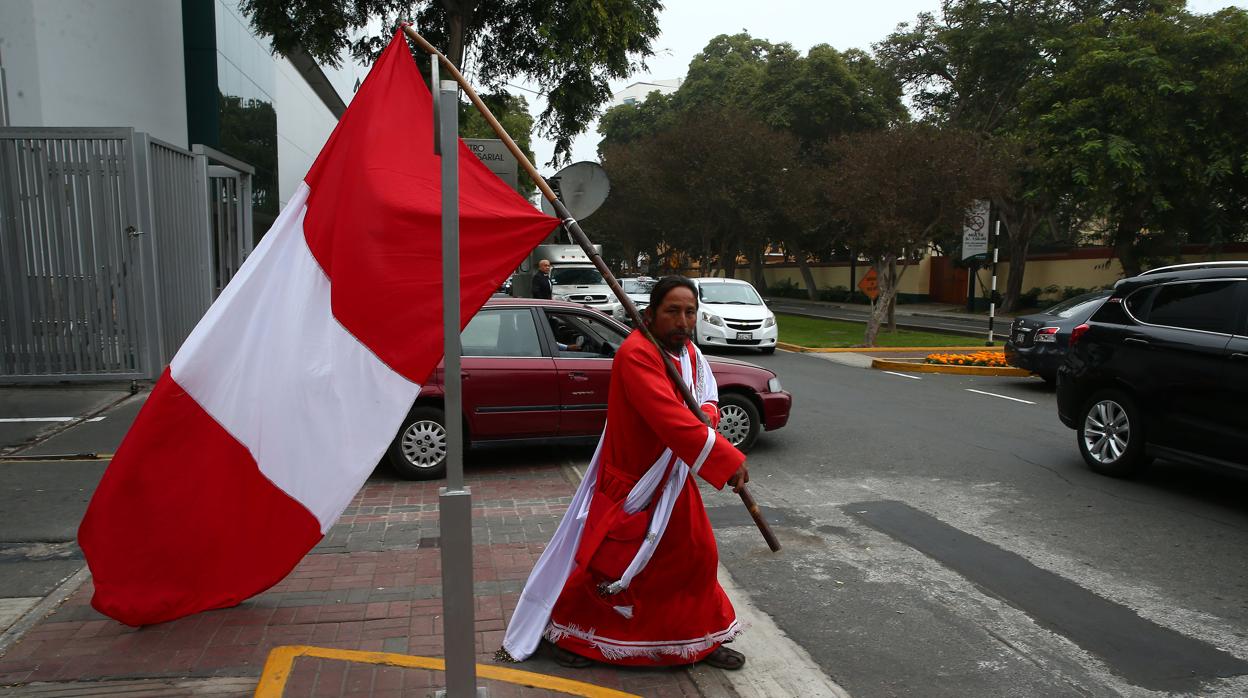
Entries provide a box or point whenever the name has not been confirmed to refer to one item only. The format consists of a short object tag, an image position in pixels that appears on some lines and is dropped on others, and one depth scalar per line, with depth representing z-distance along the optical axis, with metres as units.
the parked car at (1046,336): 12.61
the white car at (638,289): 21.64
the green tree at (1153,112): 23.80
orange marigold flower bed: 15.47
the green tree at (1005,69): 27.33
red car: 7.26
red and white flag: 3.32
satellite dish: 8.61
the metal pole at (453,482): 2.95
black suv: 6.32
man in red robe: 3.57
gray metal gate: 9.74
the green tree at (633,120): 54.56
